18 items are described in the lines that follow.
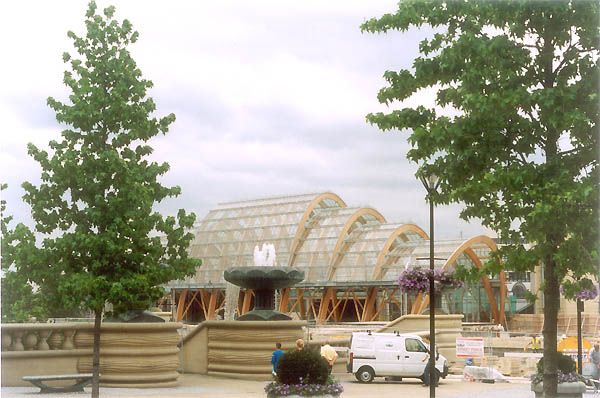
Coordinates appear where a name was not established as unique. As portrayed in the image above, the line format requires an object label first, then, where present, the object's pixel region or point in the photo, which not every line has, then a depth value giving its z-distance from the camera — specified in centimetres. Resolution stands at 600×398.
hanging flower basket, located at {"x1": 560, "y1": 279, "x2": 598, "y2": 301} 1688
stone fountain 2903
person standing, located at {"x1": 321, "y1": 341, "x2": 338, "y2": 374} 2466
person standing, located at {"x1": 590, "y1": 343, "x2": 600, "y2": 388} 3257
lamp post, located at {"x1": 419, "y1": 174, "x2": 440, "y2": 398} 1844
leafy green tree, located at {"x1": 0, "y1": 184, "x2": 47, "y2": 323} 1984
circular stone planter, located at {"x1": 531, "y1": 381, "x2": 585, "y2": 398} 1988
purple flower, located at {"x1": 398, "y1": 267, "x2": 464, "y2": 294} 2417
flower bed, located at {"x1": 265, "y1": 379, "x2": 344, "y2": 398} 1753
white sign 3434
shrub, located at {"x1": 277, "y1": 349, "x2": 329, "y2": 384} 1777
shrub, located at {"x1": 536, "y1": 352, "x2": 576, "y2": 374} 2041
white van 3195
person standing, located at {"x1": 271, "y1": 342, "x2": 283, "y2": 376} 2178
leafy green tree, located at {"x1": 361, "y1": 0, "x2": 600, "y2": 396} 1555
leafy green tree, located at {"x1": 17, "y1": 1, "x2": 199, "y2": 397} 1980
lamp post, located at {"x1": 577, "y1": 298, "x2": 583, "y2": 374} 2719
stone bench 2208
